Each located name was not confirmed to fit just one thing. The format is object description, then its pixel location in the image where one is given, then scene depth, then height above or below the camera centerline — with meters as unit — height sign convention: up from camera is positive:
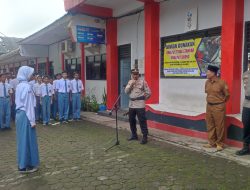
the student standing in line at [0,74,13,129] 6.65 -0.82
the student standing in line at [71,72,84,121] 7.53 -0.66
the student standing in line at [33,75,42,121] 7.30 -0.63
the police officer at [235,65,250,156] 4.02 -0.82
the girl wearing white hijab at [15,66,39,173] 3.62 -0.79
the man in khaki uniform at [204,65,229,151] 4.35 -0.63
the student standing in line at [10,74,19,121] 8.02 -0.74
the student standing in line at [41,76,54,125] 7.15 -0.69
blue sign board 7.64 +1.60
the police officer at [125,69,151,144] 5.00 -0.43
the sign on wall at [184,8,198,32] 5.61 +1.53
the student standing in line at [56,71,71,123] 7.35 -0.65
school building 4.71 +0.84
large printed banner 5.42 +0.56
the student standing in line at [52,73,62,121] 7.50 -0.77
